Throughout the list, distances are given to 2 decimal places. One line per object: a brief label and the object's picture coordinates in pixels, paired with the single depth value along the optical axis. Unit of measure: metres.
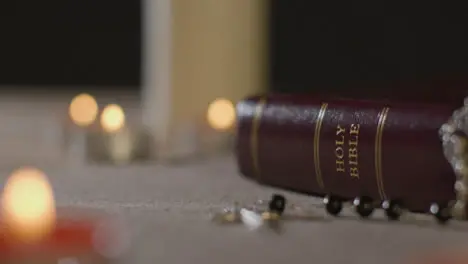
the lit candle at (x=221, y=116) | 0.55
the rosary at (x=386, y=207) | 0.29
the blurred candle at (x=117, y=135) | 0.52
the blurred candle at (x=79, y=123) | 0.53
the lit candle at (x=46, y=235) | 0.20
